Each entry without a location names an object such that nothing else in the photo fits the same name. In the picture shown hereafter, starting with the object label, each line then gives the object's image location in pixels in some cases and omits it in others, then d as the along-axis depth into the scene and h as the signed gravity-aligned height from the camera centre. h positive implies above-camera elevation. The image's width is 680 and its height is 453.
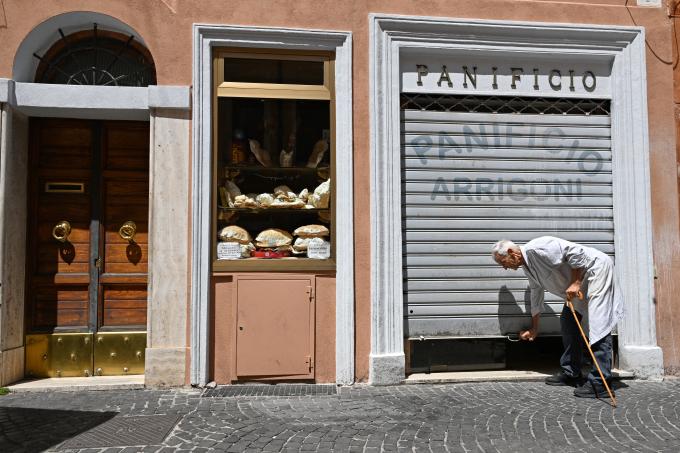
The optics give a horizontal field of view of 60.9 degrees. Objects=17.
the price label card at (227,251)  6.04 +0.05
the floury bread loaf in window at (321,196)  6.30 +0.65
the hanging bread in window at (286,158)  6.43 +1.08
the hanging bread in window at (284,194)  6.35 +0.68
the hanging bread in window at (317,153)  6.38 +1.14
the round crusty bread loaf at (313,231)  6.21 +0.26
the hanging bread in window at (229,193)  6.16 +0.68
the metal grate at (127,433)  4.29 -1.37
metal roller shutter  6.39 +0.66
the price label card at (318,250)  6.17 +0.06
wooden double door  6.23 +0.29
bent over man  5.54 -0.36
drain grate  5.66 -1.35
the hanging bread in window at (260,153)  6.38 +1.13
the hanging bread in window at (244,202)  6.18 +0.58
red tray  6.17 +0.02
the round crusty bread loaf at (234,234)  6.07 +0.23
